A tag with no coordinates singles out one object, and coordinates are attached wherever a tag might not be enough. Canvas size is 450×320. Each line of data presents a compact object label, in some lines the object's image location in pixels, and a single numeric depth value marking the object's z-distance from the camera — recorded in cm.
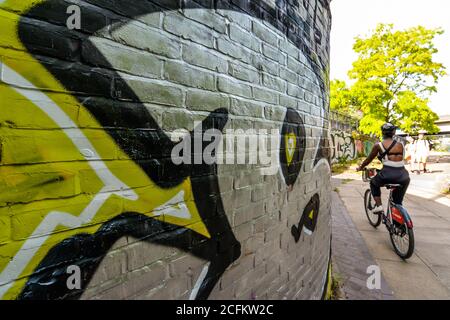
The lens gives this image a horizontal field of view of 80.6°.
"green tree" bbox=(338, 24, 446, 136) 1501
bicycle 380
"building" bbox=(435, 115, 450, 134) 4122
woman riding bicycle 421
